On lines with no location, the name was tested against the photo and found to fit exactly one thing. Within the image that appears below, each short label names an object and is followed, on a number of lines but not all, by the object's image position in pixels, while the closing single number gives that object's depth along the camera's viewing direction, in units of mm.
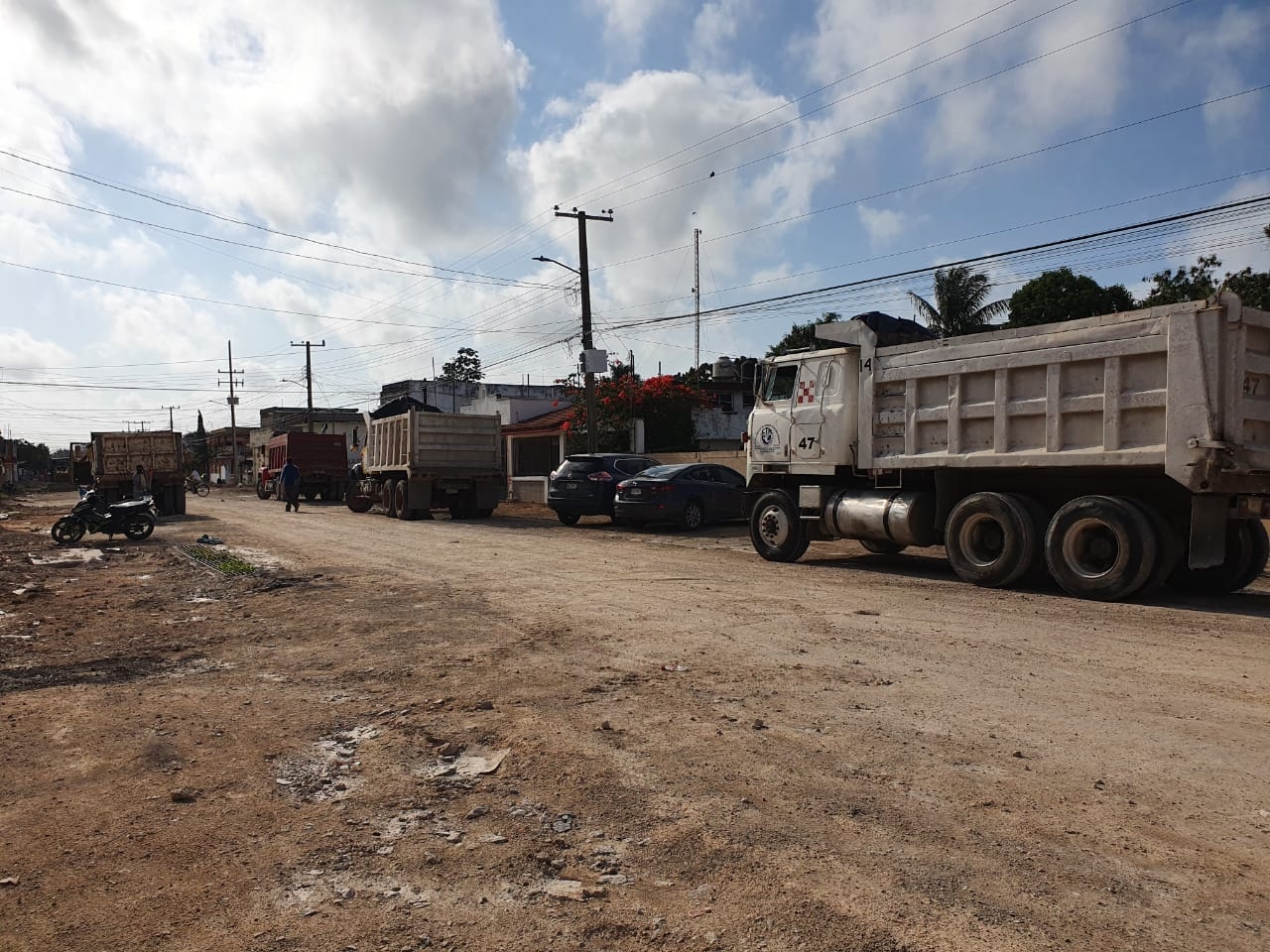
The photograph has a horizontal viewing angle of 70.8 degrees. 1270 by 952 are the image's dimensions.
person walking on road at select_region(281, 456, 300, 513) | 28156
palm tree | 33156
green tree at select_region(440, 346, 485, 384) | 75750
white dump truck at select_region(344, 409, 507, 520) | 23500
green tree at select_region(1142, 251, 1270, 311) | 25047
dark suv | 20453
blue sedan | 18531
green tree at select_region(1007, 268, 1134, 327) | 35031
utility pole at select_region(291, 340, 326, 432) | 63781
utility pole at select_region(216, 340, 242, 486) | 71462
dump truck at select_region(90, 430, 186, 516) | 26766
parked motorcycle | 17609
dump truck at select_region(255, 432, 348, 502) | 35719
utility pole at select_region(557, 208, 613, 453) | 26125
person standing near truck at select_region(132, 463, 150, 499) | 25234
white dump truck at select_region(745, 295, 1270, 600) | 8406
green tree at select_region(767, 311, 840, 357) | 44469
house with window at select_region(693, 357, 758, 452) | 33438
